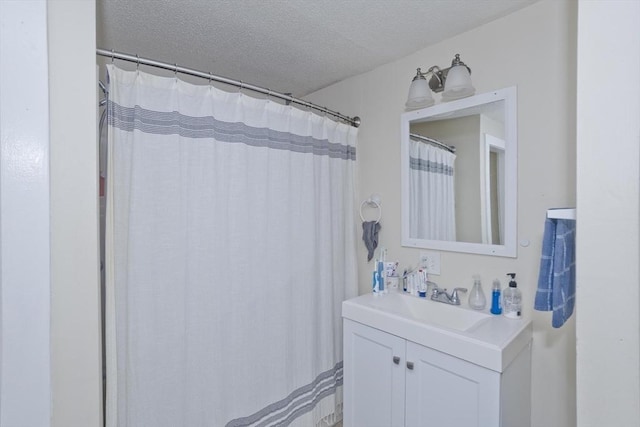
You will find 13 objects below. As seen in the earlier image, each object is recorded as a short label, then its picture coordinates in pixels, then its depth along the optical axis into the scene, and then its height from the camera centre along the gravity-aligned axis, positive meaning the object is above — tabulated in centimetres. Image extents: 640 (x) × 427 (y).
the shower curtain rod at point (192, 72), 121 +64
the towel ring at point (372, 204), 212 +6
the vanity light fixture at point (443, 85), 156 +70
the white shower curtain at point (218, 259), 125 -24
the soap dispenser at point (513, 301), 145 -44
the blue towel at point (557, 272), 84 -17
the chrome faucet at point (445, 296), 167 -48
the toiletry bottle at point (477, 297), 158 -45
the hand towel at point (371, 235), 209 -16
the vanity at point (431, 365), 120 -70
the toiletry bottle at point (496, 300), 150 -45
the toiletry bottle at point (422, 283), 179 -43
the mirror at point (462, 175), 154 +21
